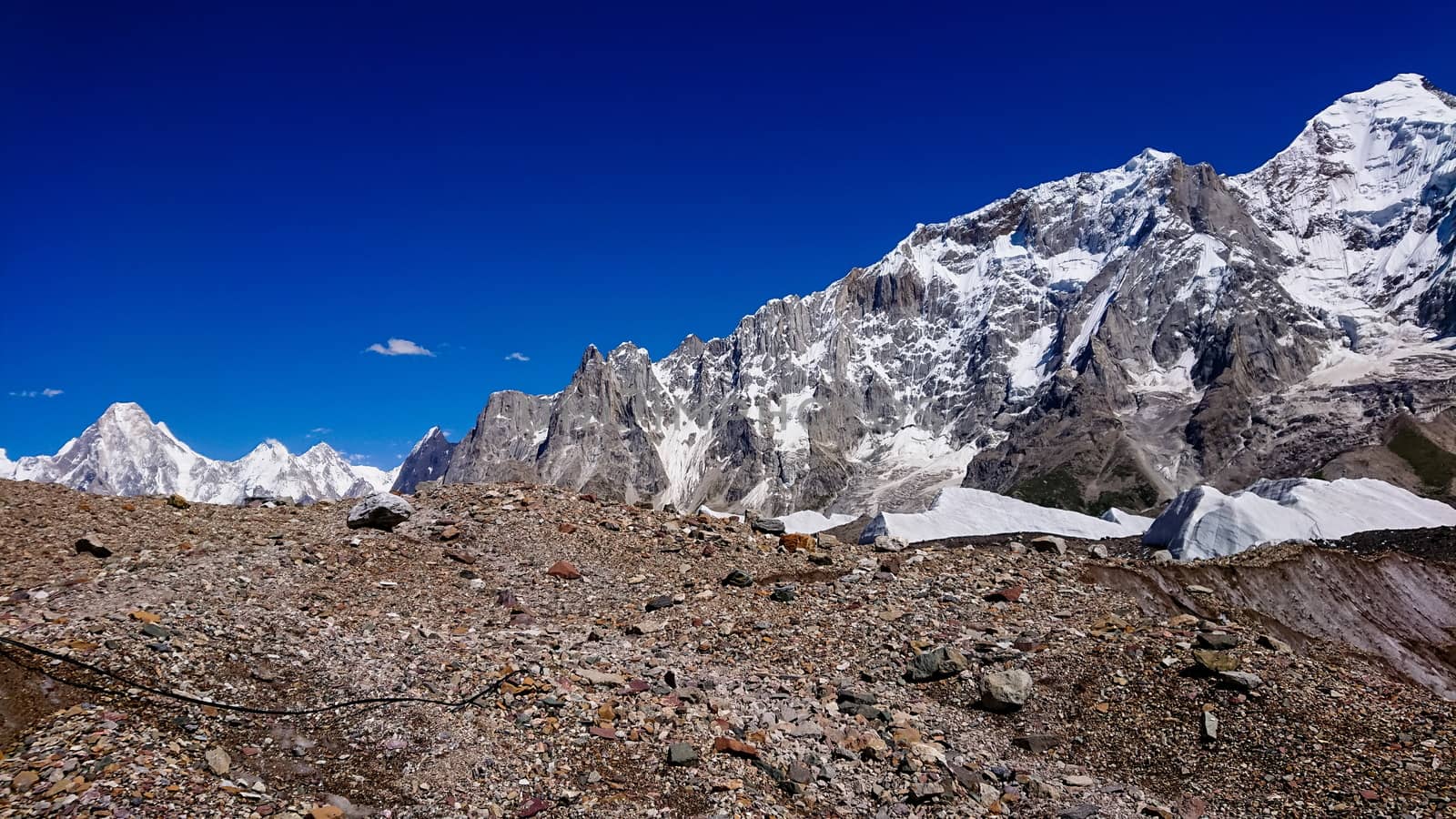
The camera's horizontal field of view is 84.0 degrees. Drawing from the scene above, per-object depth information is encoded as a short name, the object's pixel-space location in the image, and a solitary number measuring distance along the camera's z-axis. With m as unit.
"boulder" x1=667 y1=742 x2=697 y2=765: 12.93
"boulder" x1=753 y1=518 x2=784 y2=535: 28.81
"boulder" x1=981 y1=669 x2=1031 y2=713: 15.81
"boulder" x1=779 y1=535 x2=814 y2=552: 26.53
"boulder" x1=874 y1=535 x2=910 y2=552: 27.53
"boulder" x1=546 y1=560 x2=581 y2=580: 21.97
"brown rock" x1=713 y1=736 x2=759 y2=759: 13.33
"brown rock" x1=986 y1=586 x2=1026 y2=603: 21.17
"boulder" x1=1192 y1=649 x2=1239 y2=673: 15.91
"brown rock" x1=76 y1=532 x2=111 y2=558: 19.33
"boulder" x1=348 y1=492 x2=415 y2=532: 23.83
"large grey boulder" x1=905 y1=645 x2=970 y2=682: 17.05
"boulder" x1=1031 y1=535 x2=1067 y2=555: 30.15
